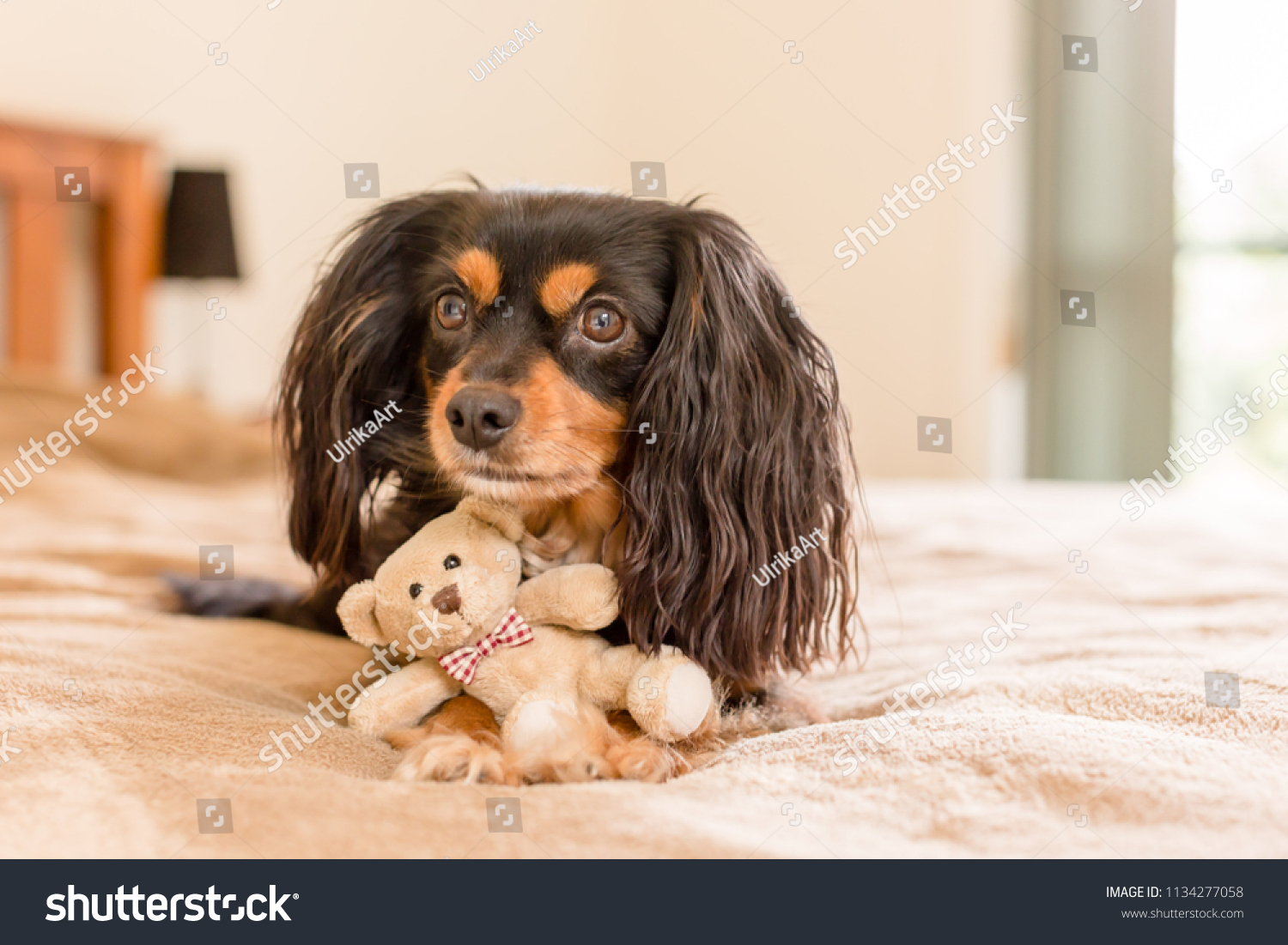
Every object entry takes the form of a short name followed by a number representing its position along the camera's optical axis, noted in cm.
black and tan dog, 80
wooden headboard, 206
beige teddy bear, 77
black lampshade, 214
